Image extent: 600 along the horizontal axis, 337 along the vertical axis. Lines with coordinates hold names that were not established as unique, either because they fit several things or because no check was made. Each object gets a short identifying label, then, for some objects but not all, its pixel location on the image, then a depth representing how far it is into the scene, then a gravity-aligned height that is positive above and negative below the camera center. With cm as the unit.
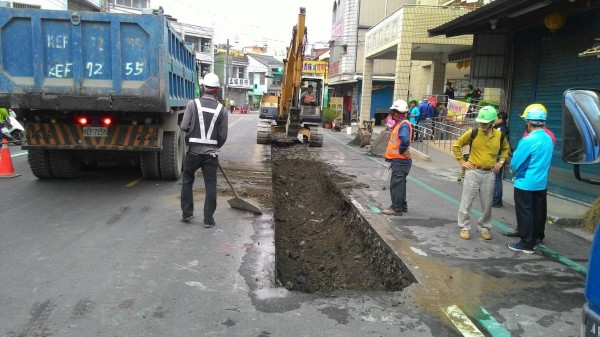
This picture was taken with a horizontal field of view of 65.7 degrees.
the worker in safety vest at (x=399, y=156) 705 -77
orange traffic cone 889 -141
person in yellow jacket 596 -72
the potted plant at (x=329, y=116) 3141 -85
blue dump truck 693 +48
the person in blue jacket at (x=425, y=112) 1827 -21
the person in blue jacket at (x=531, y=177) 541 -77
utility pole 6103 +240
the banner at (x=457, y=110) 1567 -6
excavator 1557 -34
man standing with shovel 608 -55
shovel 694 -158
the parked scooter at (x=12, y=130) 1397 -116
